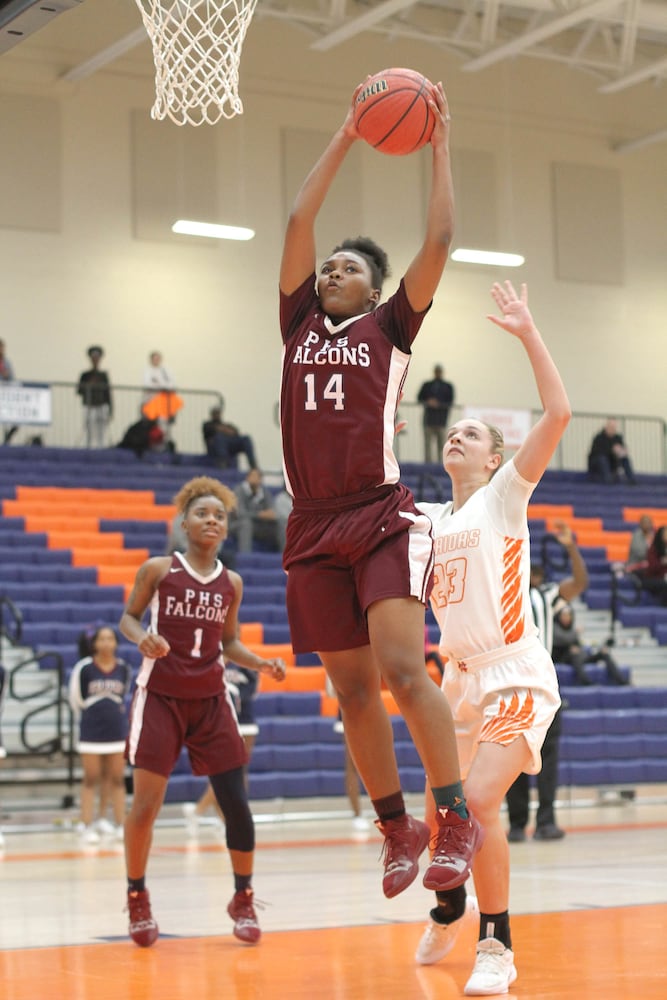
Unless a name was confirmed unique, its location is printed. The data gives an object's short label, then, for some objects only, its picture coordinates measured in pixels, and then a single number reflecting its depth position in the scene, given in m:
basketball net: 6.59
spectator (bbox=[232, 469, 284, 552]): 16.98
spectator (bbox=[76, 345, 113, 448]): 20.11
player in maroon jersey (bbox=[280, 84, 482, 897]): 4.29
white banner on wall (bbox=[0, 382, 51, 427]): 17.70
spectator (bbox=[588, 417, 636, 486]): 23.02
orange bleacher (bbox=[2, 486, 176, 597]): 16.16
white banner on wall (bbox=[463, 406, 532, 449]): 19.92
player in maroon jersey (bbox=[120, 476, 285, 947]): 6.21
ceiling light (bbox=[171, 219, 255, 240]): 19.05
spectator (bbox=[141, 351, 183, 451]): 20.14
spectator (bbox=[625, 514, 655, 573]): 18.77
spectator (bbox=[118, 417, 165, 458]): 19.92
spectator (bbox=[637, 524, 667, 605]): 18.42
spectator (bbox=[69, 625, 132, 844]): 11.14
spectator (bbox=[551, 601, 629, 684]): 13.44
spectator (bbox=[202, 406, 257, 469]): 20.14
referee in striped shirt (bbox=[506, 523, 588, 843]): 9.84
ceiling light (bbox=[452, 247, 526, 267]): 21.57
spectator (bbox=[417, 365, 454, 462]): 22.09
